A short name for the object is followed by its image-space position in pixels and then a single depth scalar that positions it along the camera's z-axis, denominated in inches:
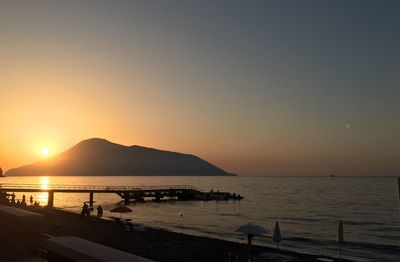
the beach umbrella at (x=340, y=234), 764.6
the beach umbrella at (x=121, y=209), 1489.9
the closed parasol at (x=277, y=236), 827.0
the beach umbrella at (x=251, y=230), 707.4
